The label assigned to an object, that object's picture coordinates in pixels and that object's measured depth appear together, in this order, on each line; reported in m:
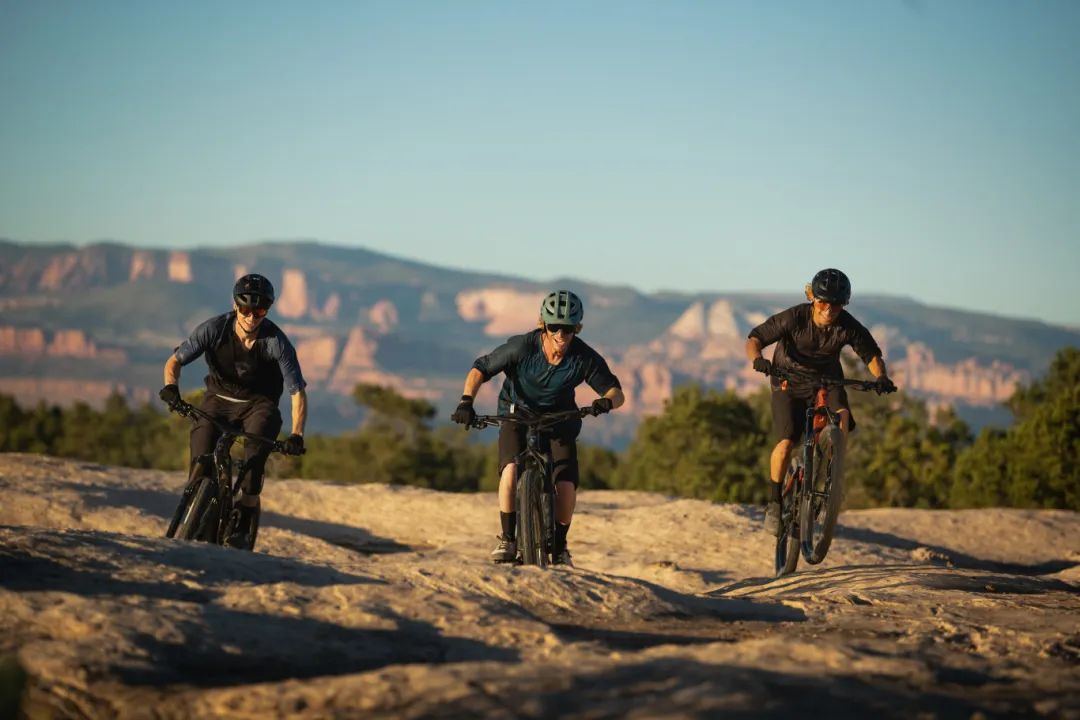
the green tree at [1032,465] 36.12
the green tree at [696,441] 57.25
